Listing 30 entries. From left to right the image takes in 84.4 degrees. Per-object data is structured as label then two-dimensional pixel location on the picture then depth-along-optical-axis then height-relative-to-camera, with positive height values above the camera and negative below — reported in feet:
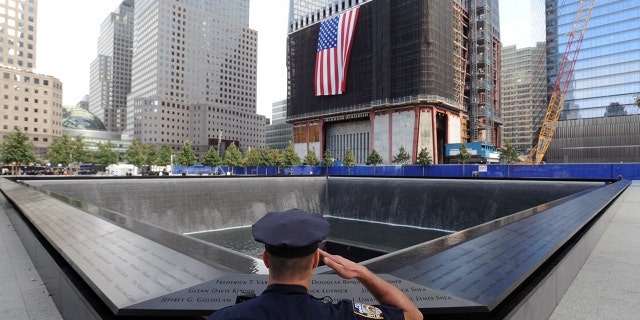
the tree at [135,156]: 255.50 +4.39
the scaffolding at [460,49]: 276.00 +92.09
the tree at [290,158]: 264.11 +3.27
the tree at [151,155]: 270.05 +5.51
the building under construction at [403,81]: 245.04 +63.09
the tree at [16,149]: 170.50 +6.15
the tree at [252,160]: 278.67 +1.80
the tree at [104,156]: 249.14 +4.20
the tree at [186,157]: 268.82 +3.91
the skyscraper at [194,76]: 497.87 +134.98
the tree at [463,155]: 219.00 +4.78
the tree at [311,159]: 277.03 +2.71
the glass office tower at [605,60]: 306.55 +92.45
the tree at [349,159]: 253.85 +2.50
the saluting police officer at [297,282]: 5.09 -1.90
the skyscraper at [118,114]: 628.28 +86.74
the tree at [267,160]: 266.57 +1.75
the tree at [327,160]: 267.39 +1.85
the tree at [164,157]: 273.54 +4.04
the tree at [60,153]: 214.07 +5.44
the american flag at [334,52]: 282.36 +90.70
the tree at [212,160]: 272.10 +1.71
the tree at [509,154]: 220.64 +5.66
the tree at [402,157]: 234.79 +3.72
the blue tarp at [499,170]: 125.33 -3.49
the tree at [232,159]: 274.16 +2.57
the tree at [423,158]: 210.79 +2.49
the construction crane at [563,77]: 331.77 +83.76
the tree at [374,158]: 245.45 +3.15
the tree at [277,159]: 264.52 +2.50
